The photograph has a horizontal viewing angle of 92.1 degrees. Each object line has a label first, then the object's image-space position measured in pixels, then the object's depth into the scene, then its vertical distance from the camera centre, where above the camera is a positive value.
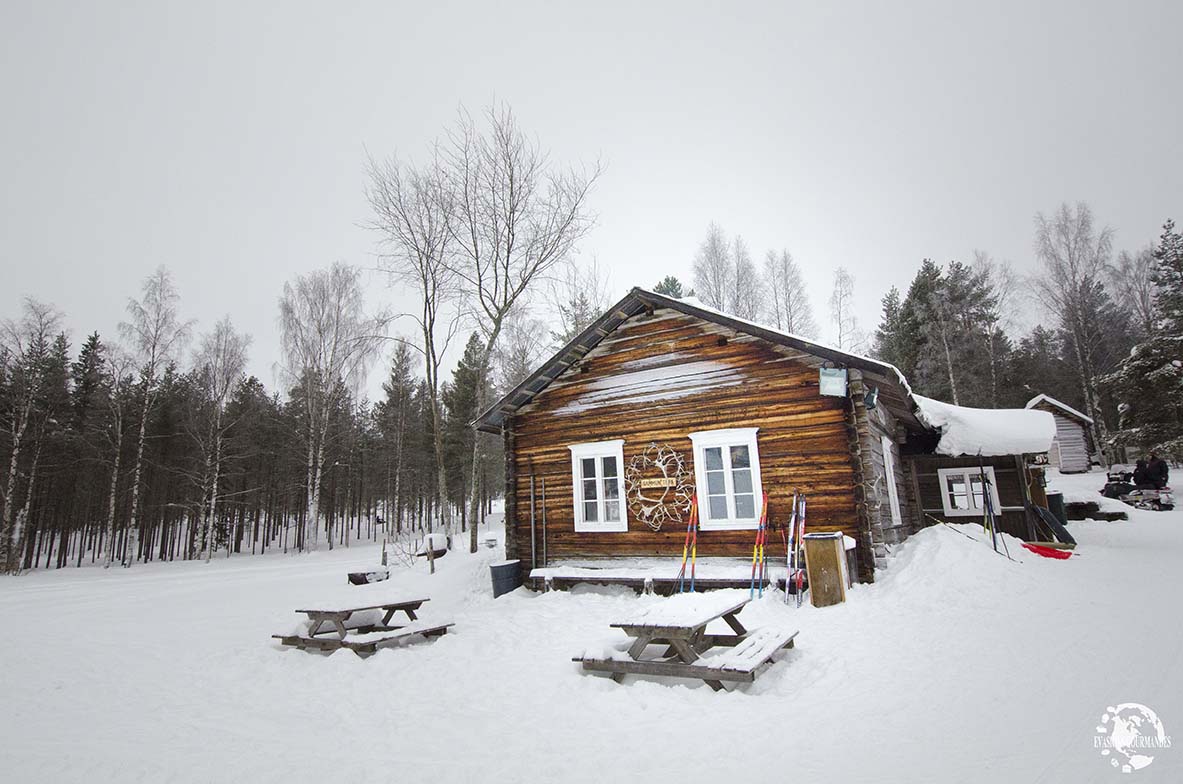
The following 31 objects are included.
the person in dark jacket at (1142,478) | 20.42 -0.13
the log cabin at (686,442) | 10.11 +0.98
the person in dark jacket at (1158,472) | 20.17 +0.06
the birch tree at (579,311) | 28.08 +9.20
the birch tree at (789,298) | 29.22 +9.65
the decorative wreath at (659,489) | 11.19 +0.12
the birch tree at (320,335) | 27.75 +8.42
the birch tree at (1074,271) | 28.45 +10.29
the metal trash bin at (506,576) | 11.96 -1.60
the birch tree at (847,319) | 29.28 +8.70
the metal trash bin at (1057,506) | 18.44 -0.90
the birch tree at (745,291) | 28.67 +9.96
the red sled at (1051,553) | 12.32 -1.60
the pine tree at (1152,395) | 22.27 +3.15
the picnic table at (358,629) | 7.42 -1.72
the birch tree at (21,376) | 22.39 +5.69
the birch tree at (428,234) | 19.69 +9.30
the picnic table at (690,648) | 5.42 -1.58
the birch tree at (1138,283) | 33.31 +11.36
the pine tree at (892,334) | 36.06 +10.31
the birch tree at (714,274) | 28.69 +10.87
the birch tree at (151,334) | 24.81 +7.88
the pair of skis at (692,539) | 10.38 -0.85
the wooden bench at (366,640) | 7.31 -1.74
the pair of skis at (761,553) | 9.65 -1.09
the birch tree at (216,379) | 27.23 +6.42
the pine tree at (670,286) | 31.16 +11.35
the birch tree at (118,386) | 24.55 +5.59
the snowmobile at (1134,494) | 20.28 -0.71
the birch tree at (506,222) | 19.27 +9.36
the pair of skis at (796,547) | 9.28 -0.99
